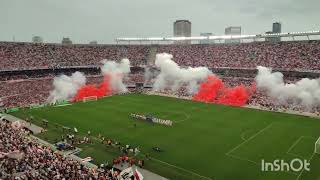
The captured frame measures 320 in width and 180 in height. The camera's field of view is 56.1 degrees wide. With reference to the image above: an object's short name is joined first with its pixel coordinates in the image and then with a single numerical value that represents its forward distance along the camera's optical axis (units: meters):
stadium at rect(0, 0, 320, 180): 32.25
